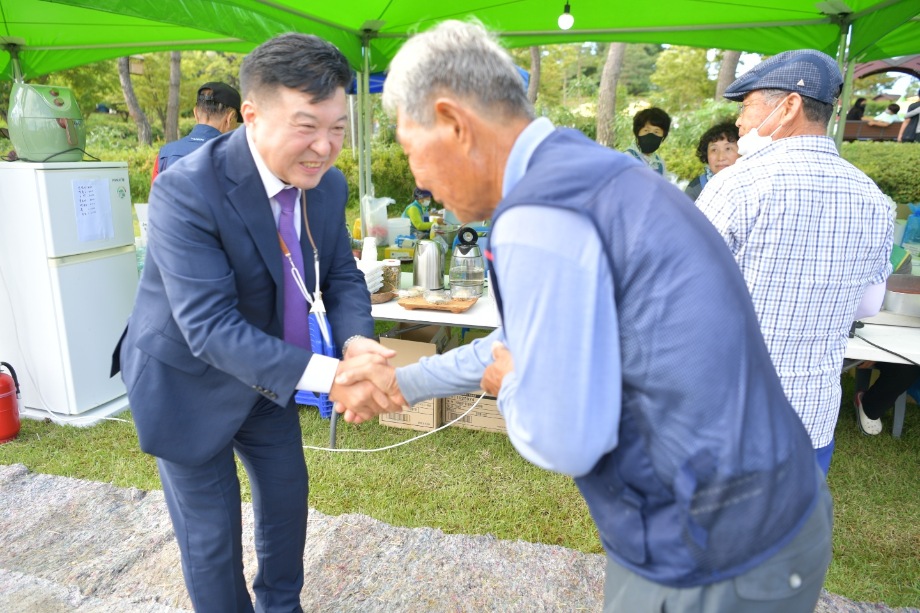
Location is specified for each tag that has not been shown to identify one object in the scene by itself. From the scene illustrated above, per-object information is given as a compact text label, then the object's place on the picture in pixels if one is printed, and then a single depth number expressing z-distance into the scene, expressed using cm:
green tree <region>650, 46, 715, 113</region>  1967
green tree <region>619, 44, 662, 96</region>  3847
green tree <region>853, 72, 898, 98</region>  1967
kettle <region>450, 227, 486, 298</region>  387
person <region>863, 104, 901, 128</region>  1755
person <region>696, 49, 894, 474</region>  178
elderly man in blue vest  87
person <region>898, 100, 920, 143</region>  1091
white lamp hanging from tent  516
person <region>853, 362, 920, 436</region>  390
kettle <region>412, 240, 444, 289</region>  384
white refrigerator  379
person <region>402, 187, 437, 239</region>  594
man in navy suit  156
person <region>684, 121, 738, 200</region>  425
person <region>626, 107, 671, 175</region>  527
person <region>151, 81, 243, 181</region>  386
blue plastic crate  360
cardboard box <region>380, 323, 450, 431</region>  402
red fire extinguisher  375
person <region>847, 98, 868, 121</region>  1662
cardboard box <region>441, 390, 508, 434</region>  403
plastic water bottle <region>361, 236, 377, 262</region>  399
